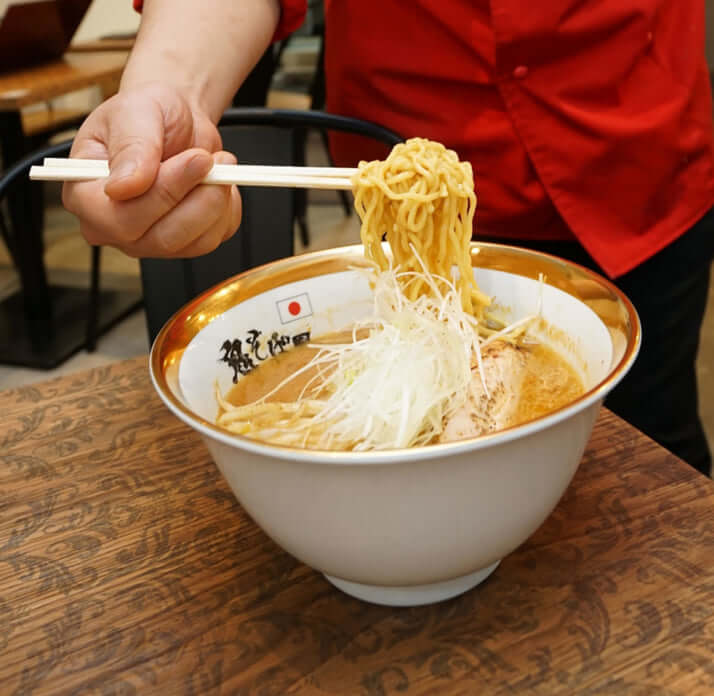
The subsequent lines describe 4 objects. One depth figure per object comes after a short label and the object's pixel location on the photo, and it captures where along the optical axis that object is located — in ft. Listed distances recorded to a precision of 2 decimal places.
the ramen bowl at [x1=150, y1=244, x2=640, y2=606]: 1.68
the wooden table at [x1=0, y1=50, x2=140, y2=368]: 8.61
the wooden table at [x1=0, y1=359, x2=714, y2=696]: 1.84
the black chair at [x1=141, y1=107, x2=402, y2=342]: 4.34
